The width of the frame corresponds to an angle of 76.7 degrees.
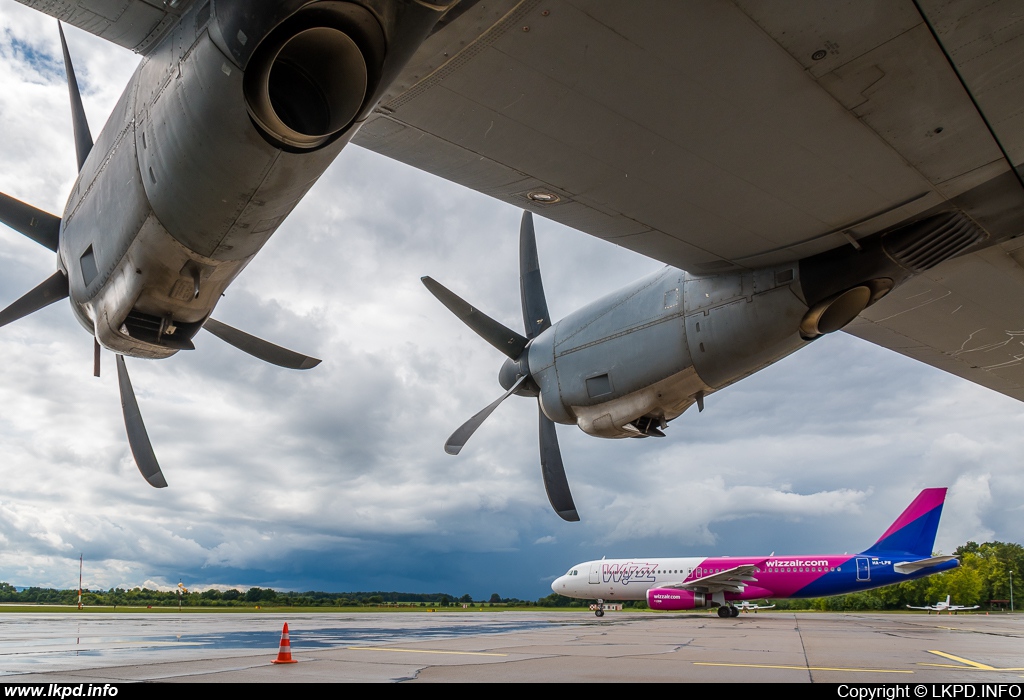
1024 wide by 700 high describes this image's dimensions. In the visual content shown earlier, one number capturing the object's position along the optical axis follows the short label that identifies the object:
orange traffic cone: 7.71
